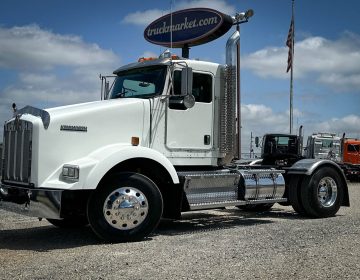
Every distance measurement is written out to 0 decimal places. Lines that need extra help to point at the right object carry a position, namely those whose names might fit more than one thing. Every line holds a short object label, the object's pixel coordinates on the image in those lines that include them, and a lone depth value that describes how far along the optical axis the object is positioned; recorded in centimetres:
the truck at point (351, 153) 2724
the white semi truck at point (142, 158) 698
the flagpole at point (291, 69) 2850
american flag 2848
